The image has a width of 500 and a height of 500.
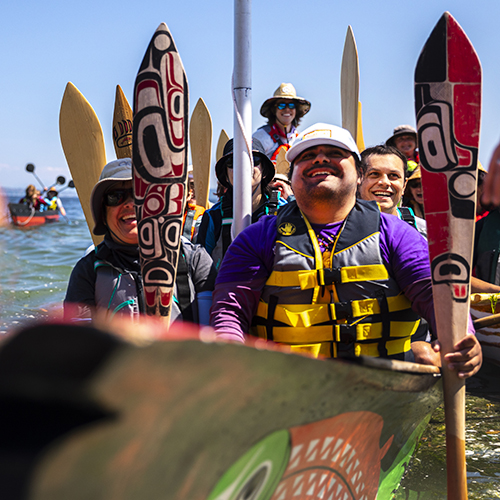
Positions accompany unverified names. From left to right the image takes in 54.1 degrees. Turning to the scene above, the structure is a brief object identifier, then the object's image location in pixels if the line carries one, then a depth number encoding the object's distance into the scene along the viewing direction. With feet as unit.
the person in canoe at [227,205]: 10.86
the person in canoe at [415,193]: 13.74
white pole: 9.06
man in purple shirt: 6.51
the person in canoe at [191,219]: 14.34
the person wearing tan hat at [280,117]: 17.46
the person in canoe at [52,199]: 82.02
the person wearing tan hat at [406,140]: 17.17
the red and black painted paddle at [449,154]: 5.88
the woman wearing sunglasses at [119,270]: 7.11
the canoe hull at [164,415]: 1.68
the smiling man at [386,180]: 10.05
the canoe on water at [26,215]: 73.20
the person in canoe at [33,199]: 74.38
